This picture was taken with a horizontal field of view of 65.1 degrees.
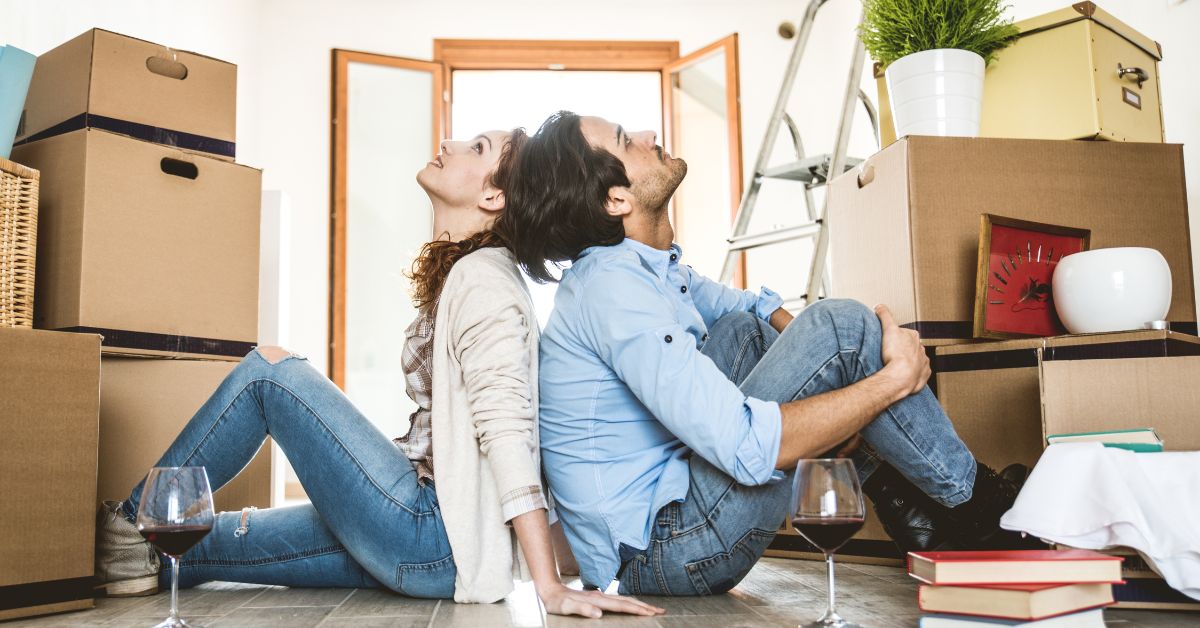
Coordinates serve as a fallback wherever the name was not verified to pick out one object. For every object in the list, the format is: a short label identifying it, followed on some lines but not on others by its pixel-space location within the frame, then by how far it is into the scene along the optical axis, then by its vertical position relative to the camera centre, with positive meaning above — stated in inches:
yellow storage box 83.4 +26.6
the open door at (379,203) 190.2 +36.7
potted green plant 83.0 +28.6
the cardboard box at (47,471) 59.8 -5.6
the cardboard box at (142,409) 76.1 -2.0
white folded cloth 51.8 -7.5
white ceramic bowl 69.8 +6.3
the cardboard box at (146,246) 72.9 +11.4
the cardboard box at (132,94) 76.7 +24.7
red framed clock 76.4 +8.1
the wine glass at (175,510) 46.5 -6.2
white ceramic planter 82.8 +25.0
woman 56.0 -5.0
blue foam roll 70.6 +22.6
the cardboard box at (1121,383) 62.3 -0.7
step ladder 111.9 +28.5
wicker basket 67.2 +10.4
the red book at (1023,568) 44.1 -9.2
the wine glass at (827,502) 43.3 -5.8
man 52.8 -1.7
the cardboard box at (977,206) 79.3 +14.6
